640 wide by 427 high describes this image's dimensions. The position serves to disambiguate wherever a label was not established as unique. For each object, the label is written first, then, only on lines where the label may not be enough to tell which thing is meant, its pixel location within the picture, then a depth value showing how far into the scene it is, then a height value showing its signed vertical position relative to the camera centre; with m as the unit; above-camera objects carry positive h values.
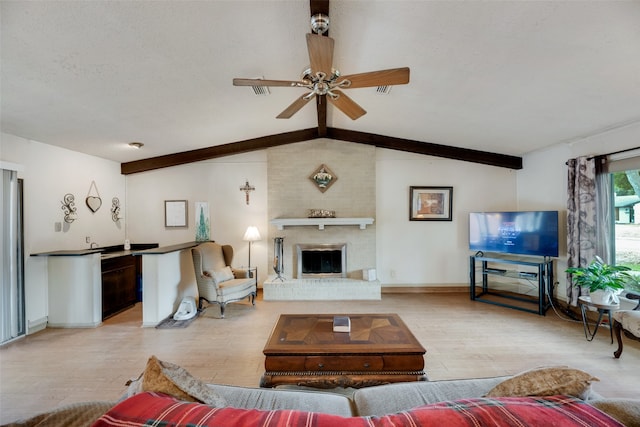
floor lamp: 4.58 -0.29
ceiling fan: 1.71 +1.04
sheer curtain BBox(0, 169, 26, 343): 2.95 -0.47
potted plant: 2.78 -0.72
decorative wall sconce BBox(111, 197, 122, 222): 4.63 +0.17
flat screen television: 3.79 -0.28
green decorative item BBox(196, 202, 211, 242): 4.94 -0.10
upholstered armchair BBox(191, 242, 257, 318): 3.76 -0.94
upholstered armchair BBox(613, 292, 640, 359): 2.39 -1.03
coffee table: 1.83 -1.03
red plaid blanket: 0.70 -0.55
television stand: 3.84 -1.17
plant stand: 2.78 -1.00
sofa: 0.71 -0.56
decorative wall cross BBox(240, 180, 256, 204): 4.89 +0.53
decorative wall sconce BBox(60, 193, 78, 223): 3.74 +0.17
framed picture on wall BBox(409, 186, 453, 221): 4.90 +0.20
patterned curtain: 3.38 -0.03
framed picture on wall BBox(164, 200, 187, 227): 4.97 +0.13
